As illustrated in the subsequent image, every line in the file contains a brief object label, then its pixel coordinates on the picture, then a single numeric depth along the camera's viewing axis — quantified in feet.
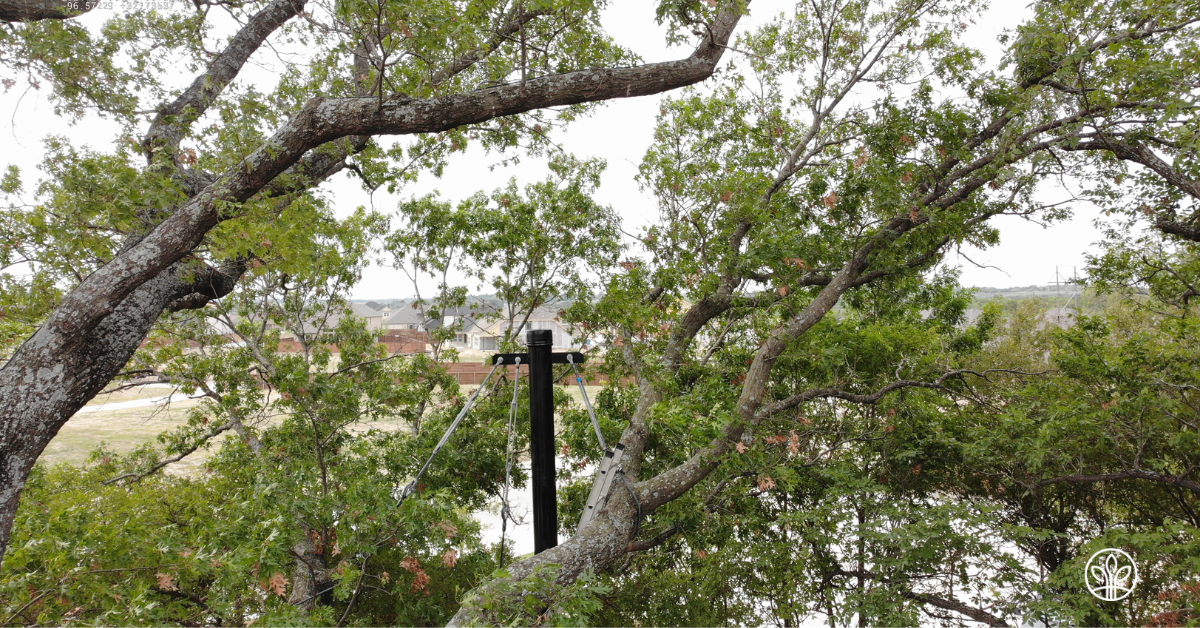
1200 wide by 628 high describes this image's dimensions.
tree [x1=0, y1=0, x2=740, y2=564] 8.32
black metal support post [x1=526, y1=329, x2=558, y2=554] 7.89
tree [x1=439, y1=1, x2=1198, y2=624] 11.09
